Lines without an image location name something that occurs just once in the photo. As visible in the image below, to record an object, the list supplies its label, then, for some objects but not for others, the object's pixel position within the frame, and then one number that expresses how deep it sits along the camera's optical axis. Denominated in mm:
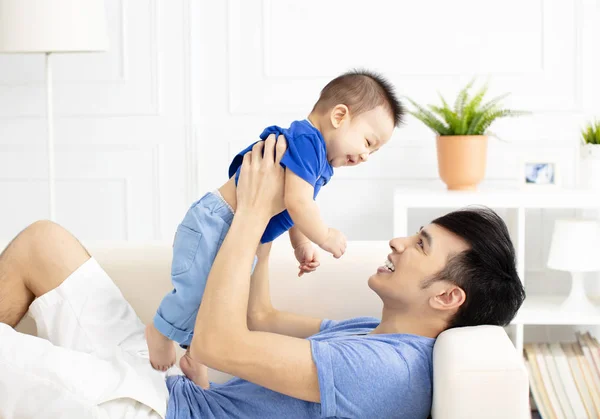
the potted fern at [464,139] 2961
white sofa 1992
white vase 2957
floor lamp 2949
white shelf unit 2820
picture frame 3027
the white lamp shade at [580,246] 2895
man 1431
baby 1558
